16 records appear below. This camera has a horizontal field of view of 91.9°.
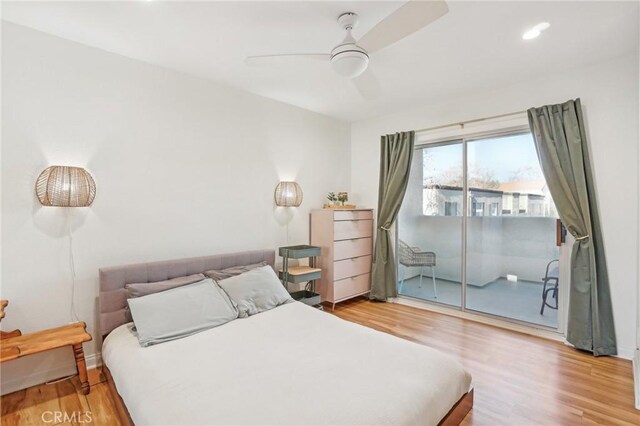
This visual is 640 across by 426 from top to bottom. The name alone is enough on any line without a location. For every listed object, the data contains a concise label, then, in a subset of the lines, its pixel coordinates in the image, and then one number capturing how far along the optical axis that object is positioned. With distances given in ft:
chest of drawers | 12.78
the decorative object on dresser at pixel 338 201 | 13.84
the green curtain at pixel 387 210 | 13.69
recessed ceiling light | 7.35
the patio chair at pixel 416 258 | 13.53
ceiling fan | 5.27
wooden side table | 6.46
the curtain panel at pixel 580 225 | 9.02
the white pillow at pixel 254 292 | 8.64
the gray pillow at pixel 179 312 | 7.02
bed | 4.55
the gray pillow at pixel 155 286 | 7.98
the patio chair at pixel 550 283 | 10.44
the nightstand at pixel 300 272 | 11.61
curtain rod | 10.86
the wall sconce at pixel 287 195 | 12.41
